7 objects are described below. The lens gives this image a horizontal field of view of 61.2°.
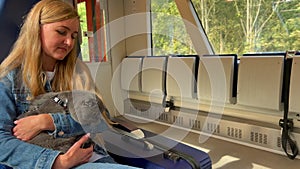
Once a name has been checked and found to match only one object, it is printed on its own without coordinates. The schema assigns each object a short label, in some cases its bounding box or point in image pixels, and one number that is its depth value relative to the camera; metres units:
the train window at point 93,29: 3.32
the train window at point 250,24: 2.25
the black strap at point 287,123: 2.04
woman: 0.89
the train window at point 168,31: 3.09
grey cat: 0.98
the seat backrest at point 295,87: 1.96
